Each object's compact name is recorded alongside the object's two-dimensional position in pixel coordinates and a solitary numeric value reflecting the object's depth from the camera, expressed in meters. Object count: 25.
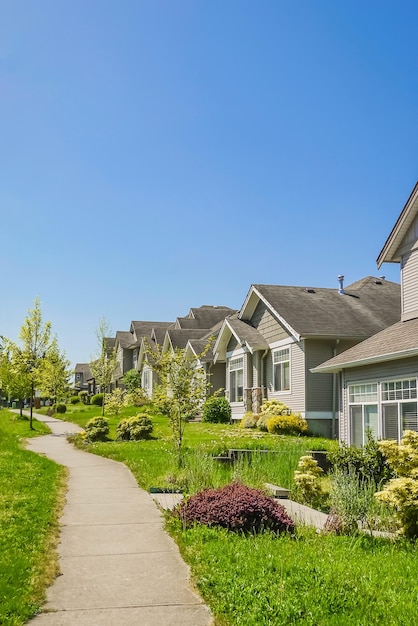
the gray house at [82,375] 100.61
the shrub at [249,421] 26.23
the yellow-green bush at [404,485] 8.14
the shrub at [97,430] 23.81
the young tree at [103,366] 39.81
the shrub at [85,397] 61.22
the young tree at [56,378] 40.84
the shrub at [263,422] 25.15
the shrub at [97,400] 51.59
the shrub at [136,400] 41.12
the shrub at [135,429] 23.97
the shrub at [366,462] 12.35
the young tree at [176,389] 16.19
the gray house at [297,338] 24.58
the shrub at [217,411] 30.97
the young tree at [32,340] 31.86
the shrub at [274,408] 25.25
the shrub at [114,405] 35.73
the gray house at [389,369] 16.39
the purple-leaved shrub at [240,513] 8.34
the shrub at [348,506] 8.64
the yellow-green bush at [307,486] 11.07
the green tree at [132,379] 53.00
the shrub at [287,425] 23.72
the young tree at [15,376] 31.19
